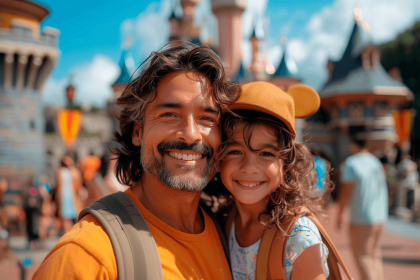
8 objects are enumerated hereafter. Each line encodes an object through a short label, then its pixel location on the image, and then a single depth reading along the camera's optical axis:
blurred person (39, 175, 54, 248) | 6.91
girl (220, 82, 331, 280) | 1.51
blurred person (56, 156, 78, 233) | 6.12
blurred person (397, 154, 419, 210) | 11.02
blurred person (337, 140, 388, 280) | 3.68
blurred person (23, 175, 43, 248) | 6.82
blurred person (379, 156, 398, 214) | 11.46
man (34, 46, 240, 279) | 1.41
